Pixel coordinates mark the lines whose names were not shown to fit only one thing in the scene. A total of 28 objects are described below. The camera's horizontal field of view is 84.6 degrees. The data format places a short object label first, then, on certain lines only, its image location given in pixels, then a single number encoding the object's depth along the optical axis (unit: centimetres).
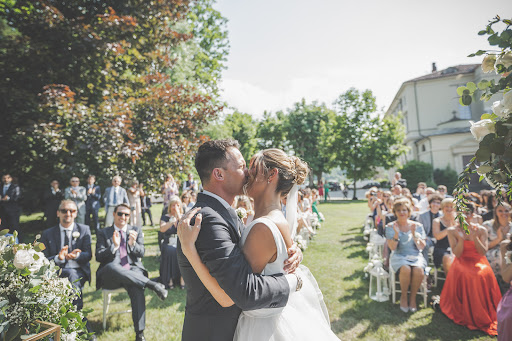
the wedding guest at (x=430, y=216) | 683
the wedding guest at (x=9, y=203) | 917
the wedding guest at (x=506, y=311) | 328
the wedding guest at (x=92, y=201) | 1000
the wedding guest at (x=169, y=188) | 1082
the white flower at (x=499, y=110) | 156
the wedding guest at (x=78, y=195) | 918
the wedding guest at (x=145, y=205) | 1341
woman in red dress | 457
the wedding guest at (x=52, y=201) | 991
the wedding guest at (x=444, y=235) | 587
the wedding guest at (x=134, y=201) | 1010
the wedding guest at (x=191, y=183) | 1278
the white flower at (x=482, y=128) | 163
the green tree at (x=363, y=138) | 3006
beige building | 3441
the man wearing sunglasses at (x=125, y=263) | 436
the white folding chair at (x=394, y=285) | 532
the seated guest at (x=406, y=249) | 534
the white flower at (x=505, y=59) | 156
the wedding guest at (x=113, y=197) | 935
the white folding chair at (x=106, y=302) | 456
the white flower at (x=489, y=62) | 169
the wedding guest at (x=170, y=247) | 643
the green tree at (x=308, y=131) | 4225
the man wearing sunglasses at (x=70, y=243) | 454
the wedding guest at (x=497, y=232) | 541
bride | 175
